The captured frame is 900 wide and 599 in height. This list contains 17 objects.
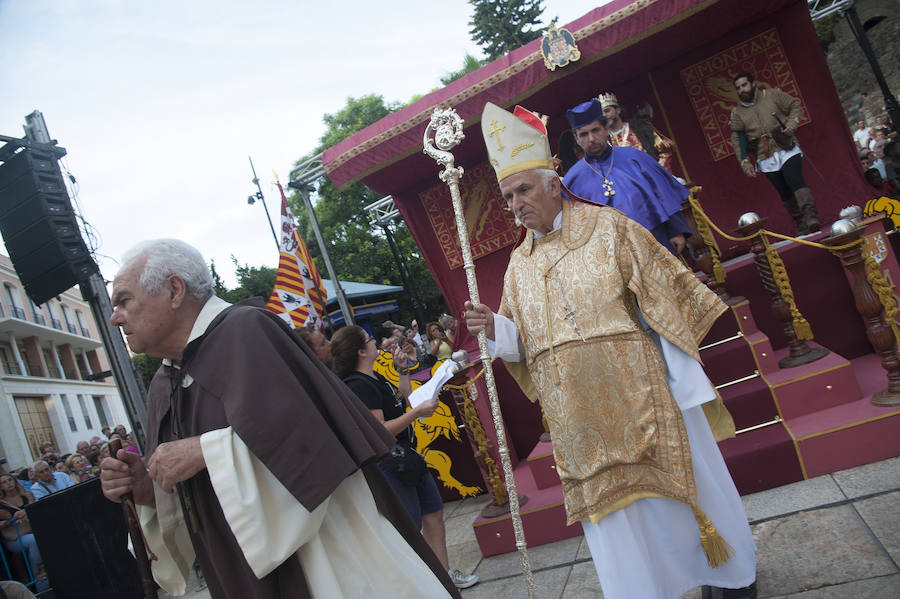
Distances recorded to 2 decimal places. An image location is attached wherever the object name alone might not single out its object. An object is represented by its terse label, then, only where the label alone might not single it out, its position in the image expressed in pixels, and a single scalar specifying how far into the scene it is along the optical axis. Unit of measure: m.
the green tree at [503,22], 33.88
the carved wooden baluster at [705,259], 4.88
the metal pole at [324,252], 12.02
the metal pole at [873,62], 12.62
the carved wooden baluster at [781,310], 4.27
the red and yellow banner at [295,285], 9.80
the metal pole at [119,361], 6.53
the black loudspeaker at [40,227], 6.47
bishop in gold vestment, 2.51
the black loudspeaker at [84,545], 3.76
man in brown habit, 1.68
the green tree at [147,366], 31.37
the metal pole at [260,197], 23.62
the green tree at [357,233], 26.61
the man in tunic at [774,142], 5.96
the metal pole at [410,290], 17.59
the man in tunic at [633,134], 5.43
